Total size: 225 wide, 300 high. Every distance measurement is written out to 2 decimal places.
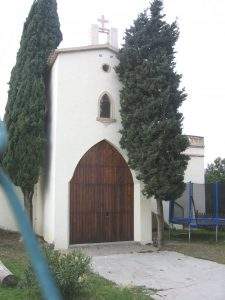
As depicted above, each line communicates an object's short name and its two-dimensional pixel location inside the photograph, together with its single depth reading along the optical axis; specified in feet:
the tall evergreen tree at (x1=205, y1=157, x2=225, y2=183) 77.71
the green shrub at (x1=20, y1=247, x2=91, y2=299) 25.30
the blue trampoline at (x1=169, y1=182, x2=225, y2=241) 52.95
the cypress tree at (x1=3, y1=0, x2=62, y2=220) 49.11
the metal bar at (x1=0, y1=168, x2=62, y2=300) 3.64
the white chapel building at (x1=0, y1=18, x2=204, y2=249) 48.39
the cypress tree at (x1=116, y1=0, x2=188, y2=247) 46.11
